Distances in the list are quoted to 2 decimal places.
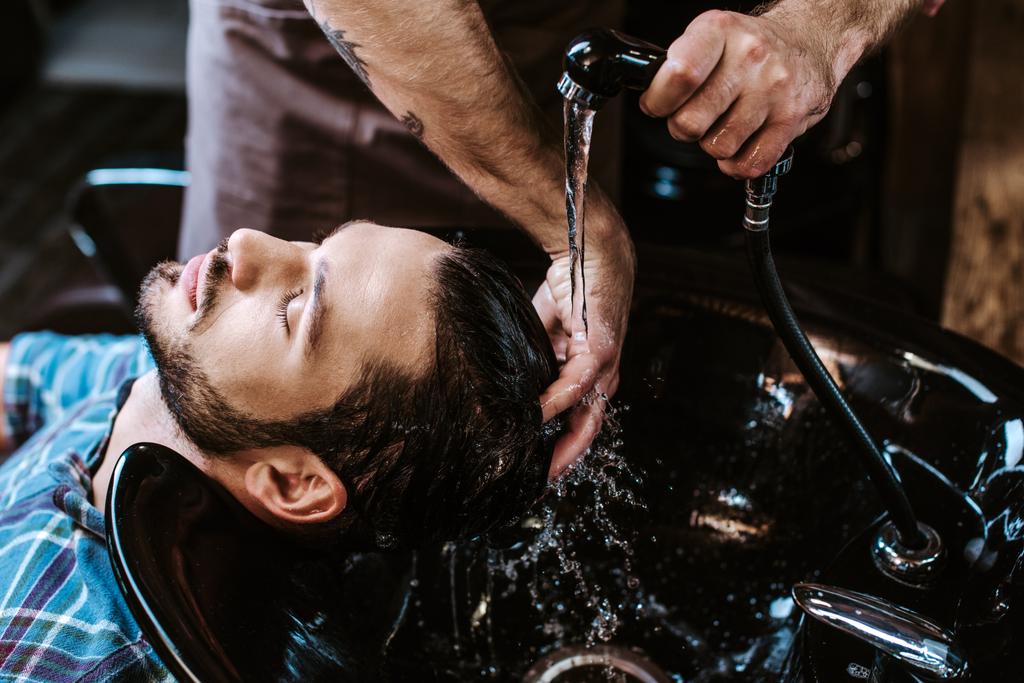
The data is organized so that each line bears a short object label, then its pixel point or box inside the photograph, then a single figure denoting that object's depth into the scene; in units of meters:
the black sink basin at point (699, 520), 1.27
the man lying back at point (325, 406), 1.19
